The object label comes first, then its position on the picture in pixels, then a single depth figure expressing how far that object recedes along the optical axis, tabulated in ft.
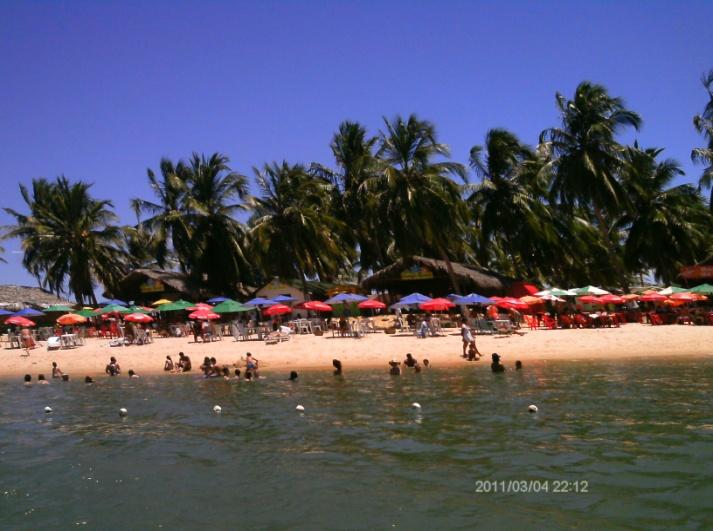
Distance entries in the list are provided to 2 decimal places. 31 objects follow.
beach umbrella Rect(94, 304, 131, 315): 104.20
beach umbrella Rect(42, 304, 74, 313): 121.19
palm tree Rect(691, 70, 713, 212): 98.27
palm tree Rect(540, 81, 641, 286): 115.75
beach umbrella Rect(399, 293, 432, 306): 87.35
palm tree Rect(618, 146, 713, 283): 126.93
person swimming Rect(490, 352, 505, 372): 59.67
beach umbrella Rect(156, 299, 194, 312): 102.32
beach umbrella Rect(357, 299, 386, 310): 96.12
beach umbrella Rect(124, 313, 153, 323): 96.37
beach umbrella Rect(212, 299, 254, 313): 94.43
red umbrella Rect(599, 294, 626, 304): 90.79
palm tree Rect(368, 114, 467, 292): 115.34
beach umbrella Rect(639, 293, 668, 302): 94.53
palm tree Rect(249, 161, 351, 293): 126.41
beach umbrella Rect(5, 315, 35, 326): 100.78
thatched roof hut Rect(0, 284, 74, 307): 136.26
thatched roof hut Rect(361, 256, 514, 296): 115.85
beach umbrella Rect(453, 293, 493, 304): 87.33
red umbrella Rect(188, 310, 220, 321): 95.81
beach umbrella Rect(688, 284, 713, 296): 93.09
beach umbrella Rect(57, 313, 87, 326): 102.78
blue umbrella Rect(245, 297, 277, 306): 102.47
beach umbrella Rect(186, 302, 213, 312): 100.68
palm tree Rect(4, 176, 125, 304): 134.82
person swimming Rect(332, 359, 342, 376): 61.82
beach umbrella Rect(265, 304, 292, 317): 97.19
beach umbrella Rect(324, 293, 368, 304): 96.07
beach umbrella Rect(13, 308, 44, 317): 107.24
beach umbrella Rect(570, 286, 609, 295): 92.58
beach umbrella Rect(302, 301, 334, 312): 95.87
